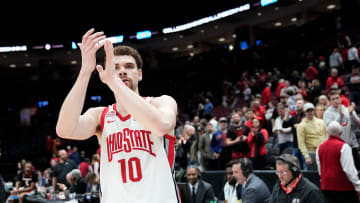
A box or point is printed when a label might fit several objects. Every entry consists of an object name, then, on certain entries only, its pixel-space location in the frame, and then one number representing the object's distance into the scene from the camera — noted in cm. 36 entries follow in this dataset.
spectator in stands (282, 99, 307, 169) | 781
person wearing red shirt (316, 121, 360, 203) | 584
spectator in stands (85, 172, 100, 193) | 900
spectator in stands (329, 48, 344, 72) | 1384
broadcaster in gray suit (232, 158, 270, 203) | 546
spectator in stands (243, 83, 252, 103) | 1662
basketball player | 202
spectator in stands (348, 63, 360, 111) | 1066
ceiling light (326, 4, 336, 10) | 2190
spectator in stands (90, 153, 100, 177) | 1213
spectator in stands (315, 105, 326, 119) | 816
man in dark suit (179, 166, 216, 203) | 638
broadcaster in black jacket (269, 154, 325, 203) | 480
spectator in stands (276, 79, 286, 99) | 1280
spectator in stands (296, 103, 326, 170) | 749
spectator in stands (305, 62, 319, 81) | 1370
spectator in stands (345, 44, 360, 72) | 1334
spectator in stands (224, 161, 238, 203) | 587
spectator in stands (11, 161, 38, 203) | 997
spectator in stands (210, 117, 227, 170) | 899
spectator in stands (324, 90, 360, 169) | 723
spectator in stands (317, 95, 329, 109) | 873
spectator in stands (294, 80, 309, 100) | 1120
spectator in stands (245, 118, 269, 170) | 797
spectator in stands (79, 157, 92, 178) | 1277
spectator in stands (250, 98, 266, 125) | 1035
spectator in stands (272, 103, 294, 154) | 838
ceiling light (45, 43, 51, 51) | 2958
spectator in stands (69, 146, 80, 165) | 1518
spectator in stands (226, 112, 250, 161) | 808
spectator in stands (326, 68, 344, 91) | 1153
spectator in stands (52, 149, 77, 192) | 1099
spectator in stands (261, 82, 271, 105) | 1361
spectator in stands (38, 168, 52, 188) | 1311
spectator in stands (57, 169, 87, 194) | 889
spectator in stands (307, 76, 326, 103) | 1136
